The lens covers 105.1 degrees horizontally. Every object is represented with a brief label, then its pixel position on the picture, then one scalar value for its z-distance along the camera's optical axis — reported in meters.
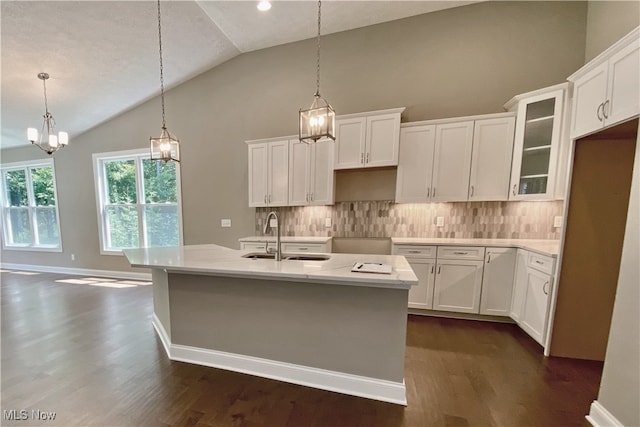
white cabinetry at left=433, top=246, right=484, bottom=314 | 2.74
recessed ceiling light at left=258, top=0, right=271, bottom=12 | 2.87
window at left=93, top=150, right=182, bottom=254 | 4.54
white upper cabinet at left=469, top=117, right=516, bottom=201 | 2.74
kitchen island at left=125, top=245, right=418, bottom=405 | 1.58
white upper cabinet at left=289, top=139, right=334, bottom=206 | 3.32
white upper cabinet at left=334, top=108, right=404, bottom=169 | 3.03
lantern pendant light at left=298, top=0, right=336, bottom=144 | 1.76
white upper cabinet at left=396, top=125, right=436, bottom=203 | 2.98
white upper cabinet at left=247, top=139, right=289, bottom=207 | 3.52
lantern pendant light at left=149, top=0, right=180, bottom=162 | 2.33
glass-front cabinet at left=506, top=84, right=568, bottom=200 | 2.44
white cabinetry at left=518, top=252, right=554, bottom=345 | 2.18
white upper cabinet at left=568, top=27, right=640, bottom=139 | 1.49
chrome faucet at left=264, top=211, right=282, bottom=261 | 1.91
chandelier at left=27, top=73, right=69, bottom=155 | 2.95
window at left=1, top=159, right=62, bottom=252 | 5.41
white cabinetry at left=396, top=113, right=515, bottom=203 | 2.77
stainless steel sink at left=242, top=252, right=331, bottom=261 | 2.15
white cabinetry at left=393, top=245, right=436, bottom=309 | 2.86
